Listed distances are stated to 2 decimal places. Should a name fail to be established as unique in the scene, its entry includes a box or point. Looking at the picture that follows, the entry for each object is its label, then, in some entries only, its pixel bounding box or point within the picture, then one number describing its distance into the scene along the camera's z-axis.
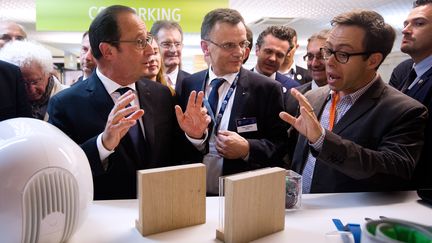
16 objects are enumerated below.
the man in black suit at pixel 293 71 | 3.68
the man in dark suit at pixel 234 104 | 1.77
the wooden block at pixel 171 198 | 0.99
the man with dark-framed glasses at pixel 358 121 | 1.31
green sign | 4.55
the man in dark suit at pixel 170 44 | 3.03
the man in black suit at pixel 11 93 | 1.79
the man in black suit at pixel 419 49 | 1.98
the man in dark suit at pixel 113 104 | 1.53
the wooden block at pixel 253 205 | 0.93
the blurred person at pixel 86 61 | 2.89
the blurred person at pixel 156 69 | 2.49
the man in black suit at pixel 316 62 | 2.68
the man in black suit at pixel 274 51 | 3.10
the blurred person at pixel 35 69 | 2.18
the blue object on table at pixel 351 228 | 0.92
